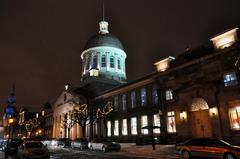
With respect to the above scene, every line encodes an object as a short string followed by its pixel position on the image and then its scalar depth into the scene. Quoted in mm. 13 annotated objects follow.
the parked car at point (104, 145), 21563
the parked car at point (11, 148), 18280
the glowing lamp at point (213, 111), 20175
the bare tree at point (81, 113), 35433
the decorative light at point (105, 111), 34450
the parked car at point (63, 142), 31637
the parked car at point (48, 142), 38253
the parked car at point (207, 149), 11318
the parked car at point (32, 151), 14383
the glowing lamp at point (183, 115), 22944
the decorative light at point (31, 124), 60033
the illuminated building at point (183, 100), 19712
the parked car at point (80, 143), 26060
